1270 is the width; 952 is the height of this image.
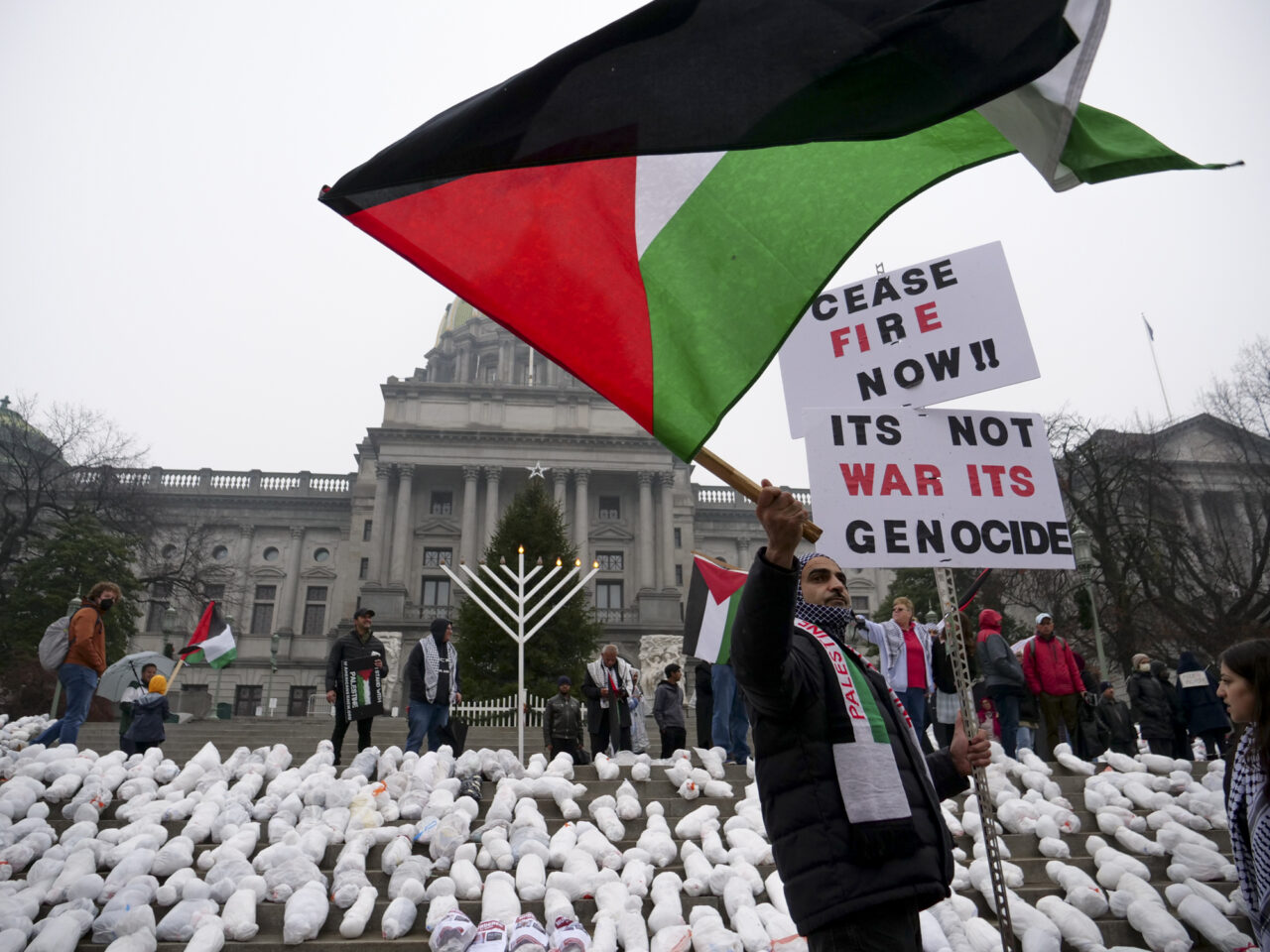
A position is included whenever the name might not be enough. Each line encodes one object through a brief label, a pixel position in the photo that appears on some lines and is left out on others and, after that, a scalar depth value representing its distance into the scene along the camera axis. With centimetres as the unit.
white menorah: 1286
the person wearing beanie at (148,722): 1176
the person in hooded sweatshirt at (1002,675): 1128
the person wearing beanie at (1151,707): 1202
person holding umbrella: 1209
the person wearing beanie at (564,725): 1273
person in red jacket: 1161
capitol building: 5056
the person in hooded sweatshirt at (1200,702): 1153
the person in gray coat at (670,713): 1303
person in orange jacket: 1026
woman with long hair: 346
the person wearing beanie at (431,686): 1134
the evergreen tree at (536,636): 3178
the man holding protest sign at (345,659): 1149
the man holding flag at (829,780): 267
